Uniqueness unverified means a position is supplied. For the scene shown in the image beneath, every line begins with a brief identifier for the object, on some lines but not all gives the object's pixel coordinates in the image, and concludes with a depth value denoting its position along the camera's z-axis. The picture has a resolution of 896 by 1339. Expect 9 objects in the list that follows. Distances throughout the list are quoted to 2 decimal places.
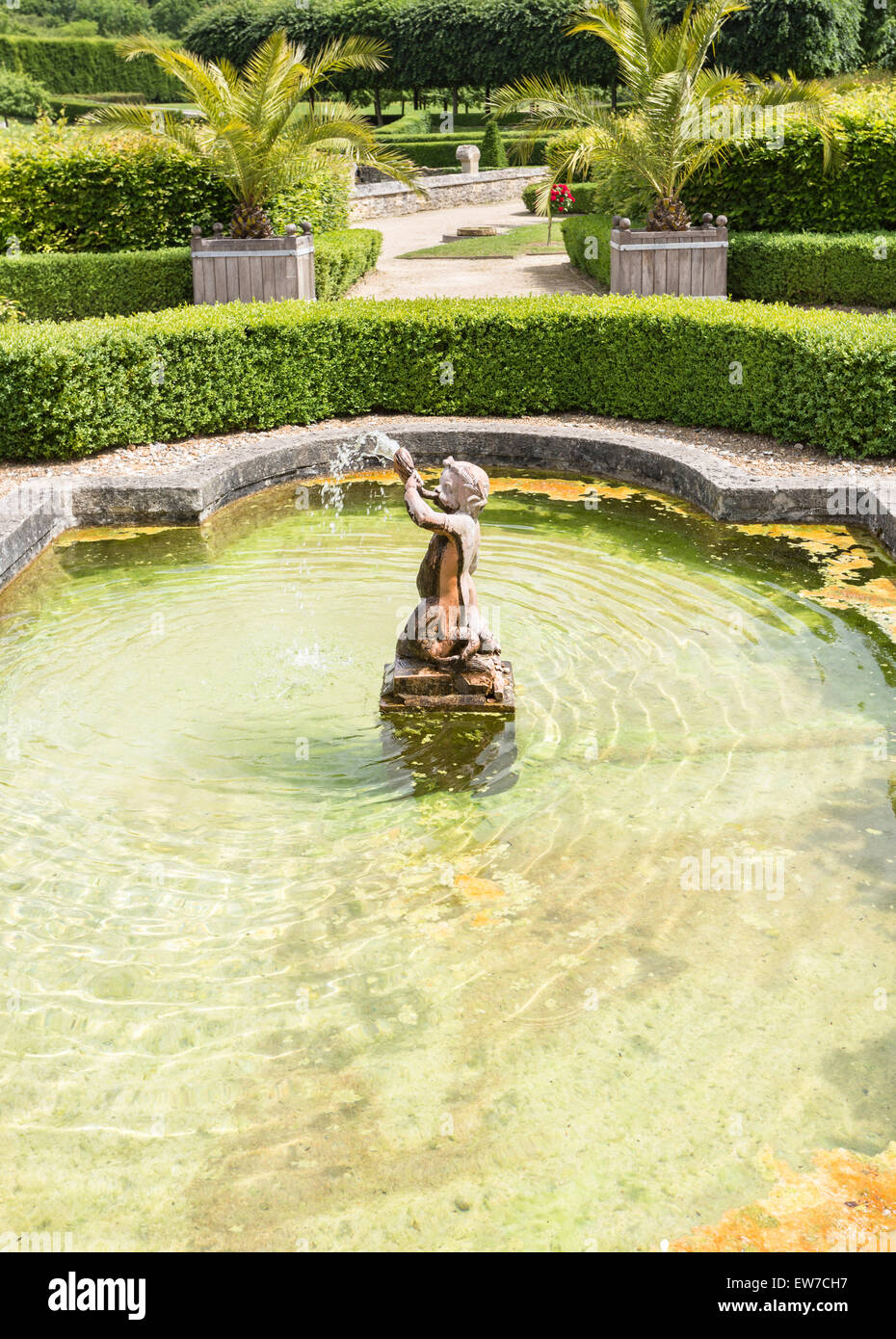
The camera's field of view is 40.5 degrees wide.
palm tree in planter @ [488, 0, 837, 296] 13.21
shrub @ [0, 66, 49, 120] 41.94
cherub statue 5.83
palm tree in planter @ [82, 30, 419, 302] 13.46
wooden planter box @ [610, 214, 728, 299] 13.78
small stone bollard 31.86
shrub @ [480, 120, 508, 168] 35.19
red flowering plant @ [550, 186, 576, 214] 20.71
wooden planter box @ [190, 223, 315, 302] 13.99
